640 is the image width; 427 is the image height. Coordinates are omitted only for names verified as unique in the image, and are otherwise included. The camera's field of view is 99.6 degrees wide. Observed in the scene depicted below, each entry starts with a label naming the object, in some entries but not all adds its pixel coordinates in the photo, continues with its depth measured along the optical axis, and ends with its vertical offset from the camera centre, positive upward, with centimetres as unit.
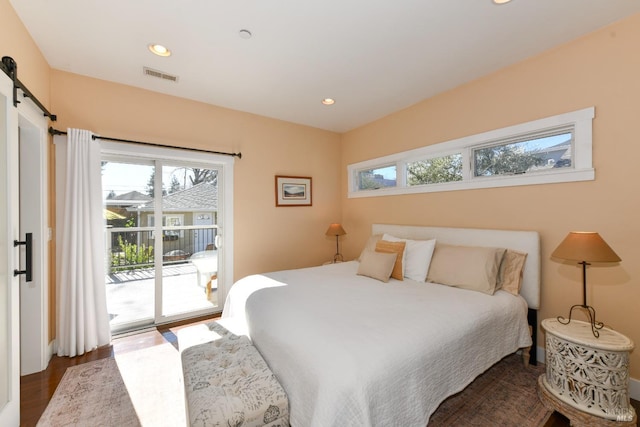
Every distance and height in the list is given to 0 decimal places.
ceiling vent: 271 +146
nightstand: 161 -102
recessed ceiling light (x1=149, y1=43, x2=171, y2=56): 233 +146
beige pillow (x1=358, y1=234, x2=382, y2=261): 336 -37
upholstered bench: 129 -92
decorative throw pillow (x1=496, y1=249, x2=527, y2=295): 236 -52
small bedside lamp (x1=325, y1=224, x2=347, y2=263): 414 -26
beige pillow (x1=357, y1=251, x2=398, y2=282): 276 -54
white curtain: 259 -36
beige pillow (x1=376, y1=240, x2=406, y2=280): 284 -40
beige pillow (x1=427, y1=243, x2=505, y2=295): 234 -50
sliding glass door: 310 -28
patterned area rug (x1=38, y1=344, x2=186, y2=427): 179 -134
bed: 129 -74
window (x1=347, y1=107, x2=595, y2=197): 224 +57
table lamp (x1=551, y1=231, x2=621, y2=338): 175 -26
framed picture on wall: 409 +38
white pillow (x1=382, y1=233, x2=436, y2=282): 279 -48
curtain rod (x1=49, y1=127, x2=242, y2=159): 260 +82
